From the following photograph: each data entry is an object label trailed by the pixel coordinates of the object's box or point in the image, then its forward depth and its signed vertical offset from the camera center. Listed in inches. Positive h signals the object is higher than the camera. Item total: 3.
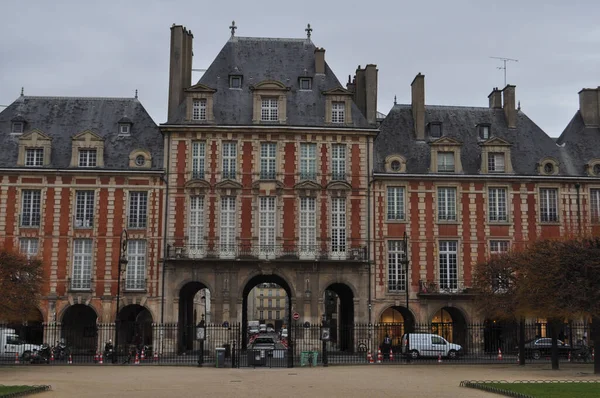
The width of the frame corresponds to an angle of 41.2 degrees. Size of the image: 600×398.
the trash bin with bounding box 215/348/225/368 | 1259.2 -80.4
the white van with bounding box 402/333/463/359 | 1501.0 -74.2
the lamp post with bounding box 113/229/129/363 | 1368.1 +98.6
